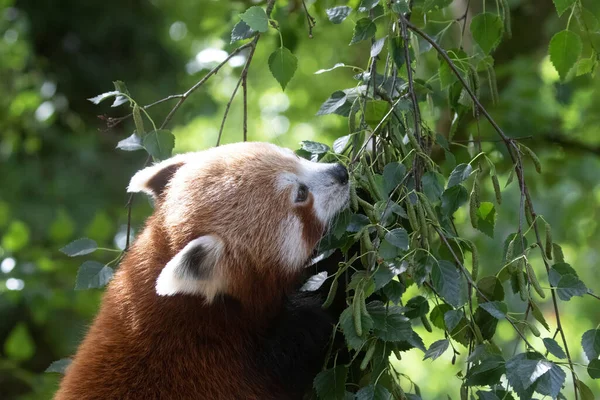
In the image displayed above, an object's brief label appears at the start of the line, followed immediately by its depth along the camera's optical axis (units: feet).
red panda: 17.29
